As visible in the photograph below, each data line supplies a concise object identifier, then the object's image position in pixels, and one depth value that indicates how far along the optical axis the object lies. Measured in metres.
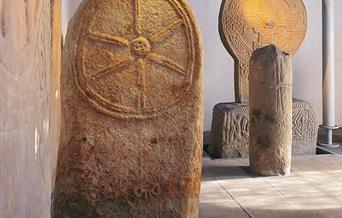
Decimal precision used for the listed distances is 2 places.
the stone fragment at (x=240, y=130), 5.55
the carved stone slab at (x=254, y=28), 5.89
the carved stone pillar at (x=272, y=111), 4.51
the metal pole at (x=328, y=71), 6.63
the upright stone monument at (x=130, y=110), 2.65
